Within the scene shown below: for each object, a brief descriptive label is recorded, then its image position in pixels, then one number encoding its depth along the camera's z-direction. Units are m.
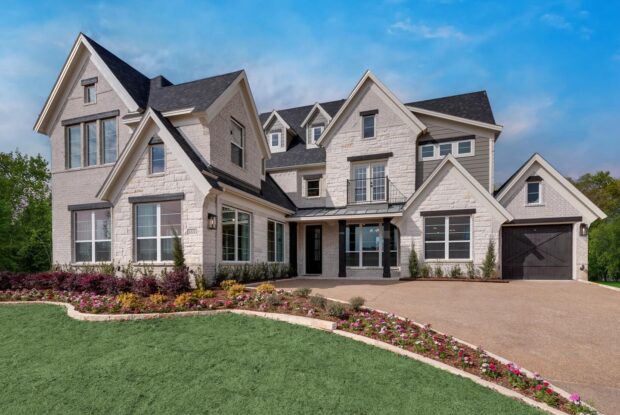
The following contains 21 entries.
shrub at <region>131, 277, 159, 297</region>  9.28
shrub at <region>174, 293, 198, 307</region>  7.88
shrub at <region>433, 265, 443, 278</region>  14.43
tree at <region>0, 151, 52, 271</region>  21.02
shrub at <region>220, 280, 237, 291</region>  10.24
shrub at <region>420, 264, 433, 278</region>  14.59
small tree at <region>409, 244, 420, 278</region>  14.73
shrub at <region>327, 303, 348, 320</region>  6.89
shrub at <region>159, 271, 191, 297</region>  9.36
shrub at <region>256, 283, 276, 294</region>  8.83
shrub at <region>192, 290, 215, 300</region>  8.64
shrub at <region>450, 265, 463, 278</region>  14.25
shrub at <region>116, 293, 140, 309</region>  7.89
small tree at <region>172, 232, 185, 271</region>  10.59
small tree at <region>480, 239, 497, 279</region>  13.81
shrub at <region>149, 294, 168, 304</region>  8.17
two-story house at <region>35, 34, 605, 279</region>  11.63
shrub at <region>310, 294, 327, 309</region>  7.61
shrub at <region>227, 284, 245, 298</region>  8.80
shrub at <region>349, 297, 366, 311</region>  7.47
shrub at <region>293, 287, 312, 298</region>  8.72
